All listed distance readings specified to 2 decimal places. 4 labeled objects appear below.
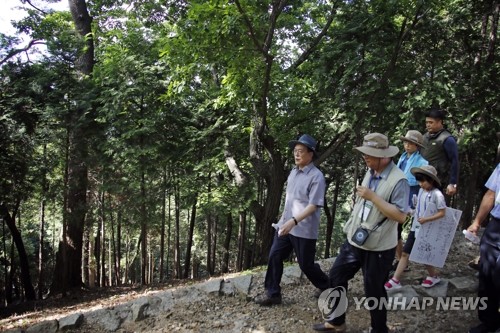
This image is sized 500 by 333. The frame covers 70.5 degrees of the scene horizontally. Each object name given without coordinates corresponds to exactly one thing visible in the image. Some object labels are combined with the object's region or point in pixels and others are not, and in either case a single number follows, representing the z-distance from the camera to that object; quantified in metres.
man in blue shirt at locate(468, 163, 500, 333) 3.18
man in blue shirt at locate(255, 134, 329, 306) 3.90
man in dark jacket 4.52
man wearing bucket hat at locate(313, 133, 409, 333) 3.00
